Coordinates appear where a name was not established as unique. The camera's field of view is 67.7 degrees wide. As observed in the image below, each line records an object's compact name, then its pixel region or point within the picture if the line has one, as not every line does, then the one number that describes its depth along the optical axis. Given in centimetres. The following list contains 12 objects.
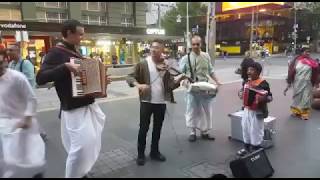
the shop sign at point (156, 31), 2336
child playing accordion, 359
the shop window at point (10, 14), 1846
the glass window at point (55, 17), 2138
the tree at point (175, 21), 3735
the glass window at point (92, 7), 2285
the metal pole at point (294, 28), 3264
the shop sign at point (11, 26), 1560
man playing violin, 348
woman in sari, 555
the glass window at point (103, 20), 2344
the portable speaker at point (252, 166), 293
